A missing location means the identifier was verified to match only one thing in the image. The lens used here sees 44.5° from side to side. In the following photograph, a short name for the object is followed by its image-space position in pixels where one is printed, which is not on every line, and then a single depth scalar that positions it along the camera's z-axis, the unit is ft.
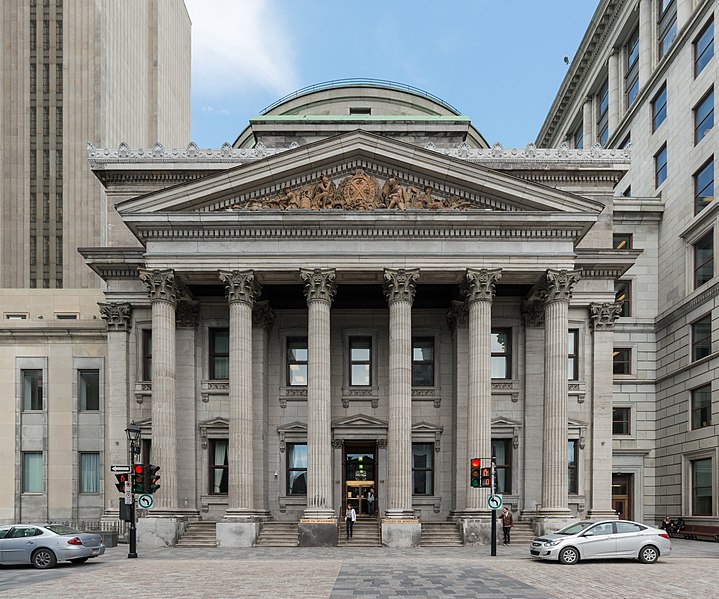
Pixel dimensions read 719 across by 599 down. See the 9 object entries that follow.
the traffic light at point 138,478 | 109.19
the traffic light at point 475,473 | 113.91
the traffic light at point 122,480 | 110.32
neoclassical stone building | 128.06
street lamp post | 107.14
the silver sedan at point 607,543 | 97.60
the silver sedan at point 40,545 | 95.91
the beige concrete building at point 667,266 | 159.84
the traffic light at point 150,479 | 110.01
